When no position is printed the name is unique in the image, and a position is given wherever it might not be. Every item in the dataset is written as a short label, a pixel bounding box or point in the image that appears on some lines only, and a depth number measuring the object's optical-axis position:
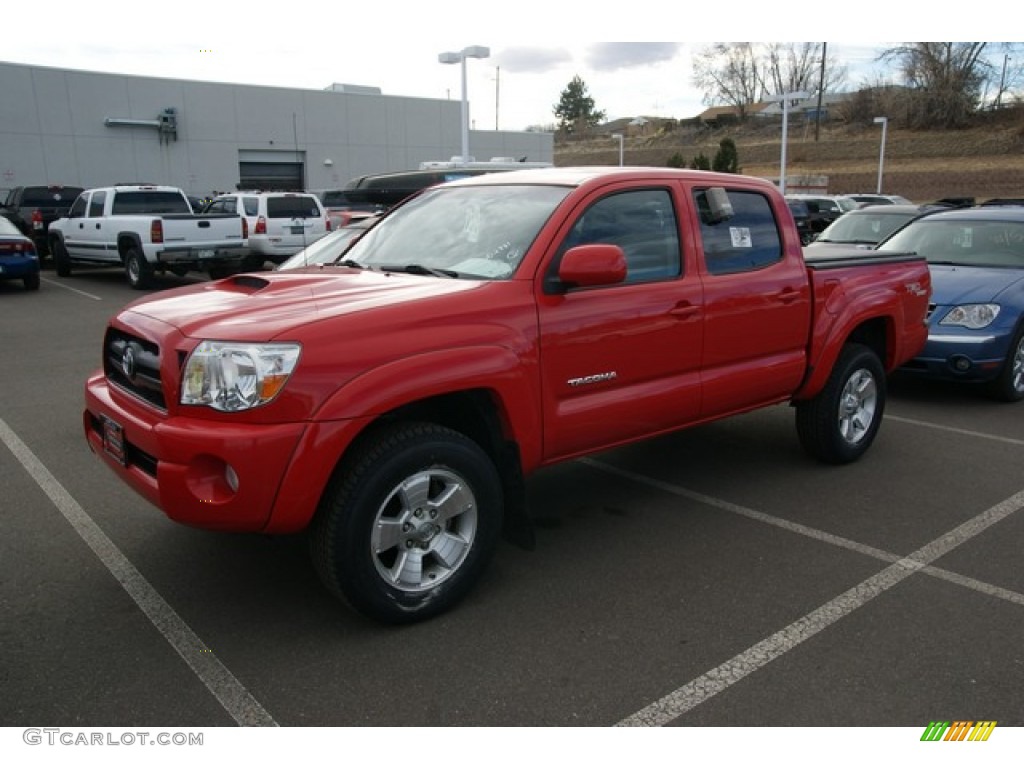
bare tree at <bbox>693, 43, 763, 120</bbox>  96.25
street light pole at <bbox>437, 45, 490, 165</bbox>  22.95
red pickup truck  3.08
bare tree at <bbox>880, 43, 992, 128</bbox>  68.50
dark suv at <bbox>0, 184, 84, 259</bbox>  20.41
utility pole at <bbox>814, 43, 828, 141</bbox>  71.32
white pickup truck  15.09
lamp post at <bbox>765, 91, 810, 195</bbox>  32.31
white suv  16.38
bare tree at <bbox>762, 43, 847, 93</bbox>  93.25
